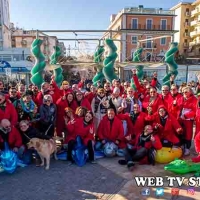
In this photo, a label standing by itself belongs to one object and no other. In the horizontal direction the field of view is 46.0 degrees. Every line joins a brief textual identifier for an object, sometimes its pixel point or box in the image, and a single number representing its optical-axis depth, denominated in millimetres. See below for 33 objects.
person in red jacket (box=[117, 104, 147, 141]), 5445
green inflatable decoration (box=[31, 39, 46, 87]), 8742
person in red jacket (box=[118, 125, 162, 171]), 4852
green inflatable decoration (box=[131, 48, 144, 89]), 12216
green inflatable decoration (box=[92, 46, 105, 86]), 11045
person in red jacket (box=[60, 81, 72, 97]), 6472
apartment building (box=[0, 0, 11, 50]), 39344
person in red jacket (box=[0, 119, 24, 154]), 4658
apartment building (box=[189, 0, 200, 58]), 46875
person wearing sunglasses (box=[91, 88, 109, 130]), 5916
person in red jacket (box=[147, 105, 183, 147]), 5164
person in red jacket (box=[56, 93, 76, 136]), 5742
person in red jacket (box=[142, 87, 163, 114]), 5859
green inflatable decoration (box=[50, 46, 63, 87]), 11586
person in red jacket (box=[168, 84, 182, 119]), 5690
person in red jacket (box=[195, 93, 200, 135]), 5254
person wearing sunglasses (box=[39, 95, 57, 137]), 5242
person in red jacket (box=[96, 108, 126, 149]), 5354
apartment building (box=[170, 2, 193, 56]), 50228
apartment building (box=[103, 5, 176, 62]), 39562
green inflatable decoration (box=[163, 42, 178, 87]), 9688
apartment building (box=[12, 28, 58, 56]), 56012
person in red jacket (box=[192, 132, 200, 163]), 4893
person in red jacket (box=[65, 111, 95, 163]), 5025
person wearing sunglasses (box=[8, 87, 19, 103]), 5531
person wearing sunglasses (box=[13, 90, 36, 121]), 5180
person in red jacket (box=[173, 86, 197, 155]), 5406
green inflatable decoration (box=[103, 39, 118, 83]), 9516
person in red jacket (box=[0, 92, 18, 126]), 4869
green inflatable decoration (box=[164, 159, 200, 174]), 4309
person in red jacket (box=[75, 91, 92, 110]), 5758
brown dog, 4598
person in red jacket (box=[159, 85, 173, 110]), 5887
